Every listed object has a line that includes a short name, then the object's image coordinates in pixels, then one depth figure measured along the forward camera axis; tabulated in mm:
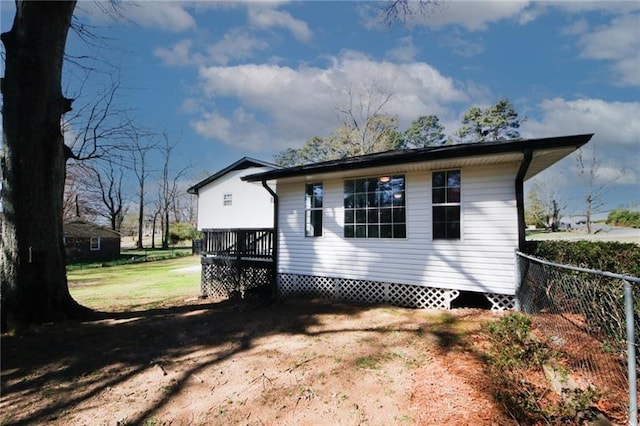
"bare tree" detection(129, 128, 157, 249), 35250
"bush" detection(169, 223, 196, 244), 37719
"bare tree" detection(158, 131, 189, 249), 38062
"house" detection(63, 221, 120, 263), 26781
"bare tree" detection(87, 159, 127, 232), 36281
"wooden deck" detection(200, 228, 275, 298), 9094
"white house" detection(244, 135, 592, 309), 5723
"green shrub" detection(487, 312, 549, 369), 3471
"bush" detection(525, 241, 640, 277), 4574
